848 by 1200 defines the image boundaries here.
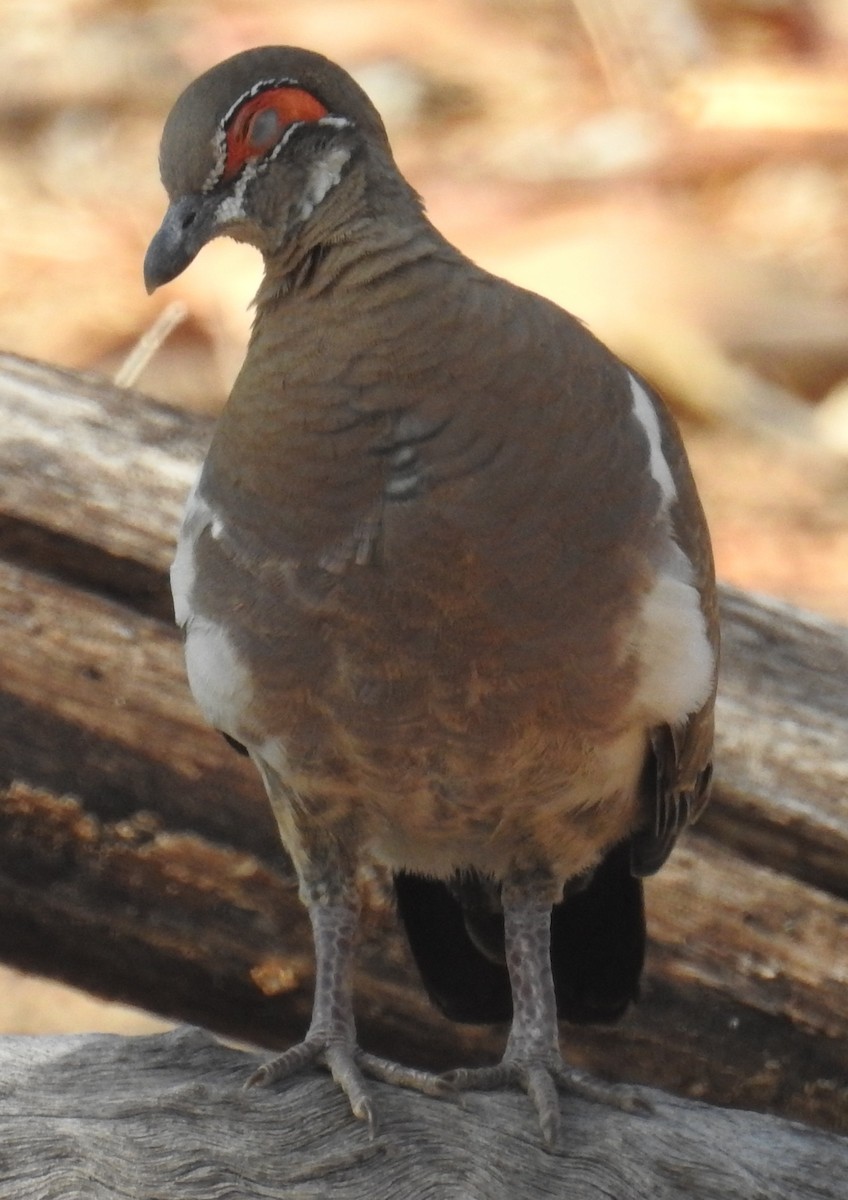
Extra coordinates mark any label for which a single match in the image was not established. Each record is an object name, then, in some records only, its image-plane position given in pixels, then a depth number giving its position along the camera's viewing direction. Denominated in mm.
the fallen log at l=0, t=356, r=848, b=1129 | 8312
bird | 6543
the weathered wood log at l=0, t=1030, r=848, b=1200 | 6359
